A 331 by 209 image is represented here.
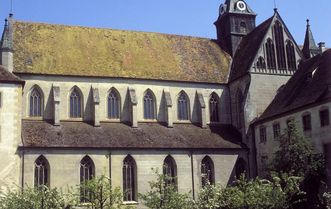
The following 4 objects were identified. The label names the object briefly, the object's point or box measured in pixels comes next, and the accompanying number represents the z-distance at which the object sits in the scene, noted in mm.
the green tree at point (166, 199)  38250
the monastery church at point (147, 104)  50562
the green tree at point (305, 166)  46469
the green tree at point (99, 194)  37406
